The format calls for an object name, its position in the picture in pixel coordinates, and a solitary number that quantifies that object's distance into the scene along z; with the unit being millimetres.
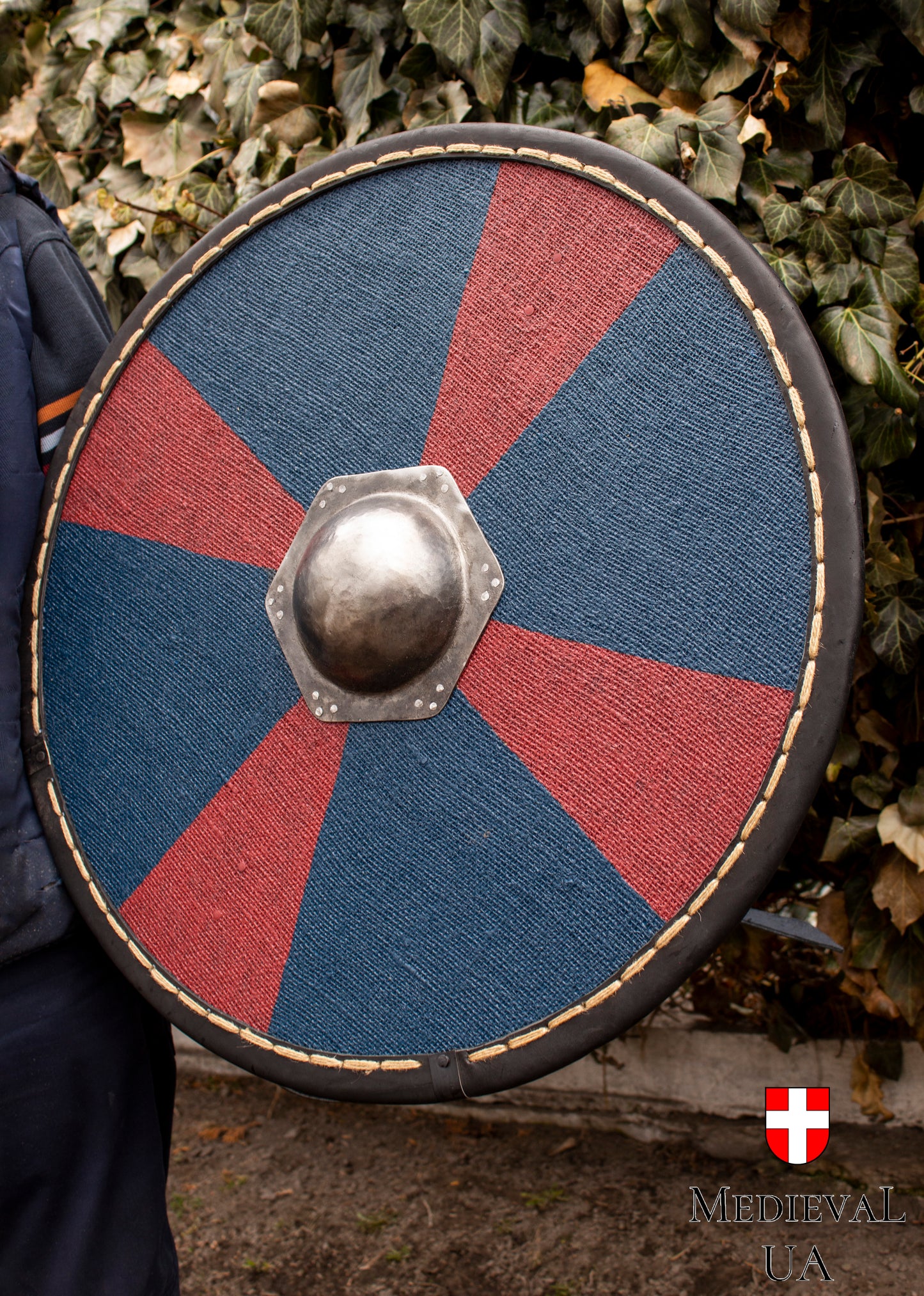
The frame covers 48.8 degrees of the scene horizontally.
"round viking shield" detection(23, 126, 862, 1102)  778
